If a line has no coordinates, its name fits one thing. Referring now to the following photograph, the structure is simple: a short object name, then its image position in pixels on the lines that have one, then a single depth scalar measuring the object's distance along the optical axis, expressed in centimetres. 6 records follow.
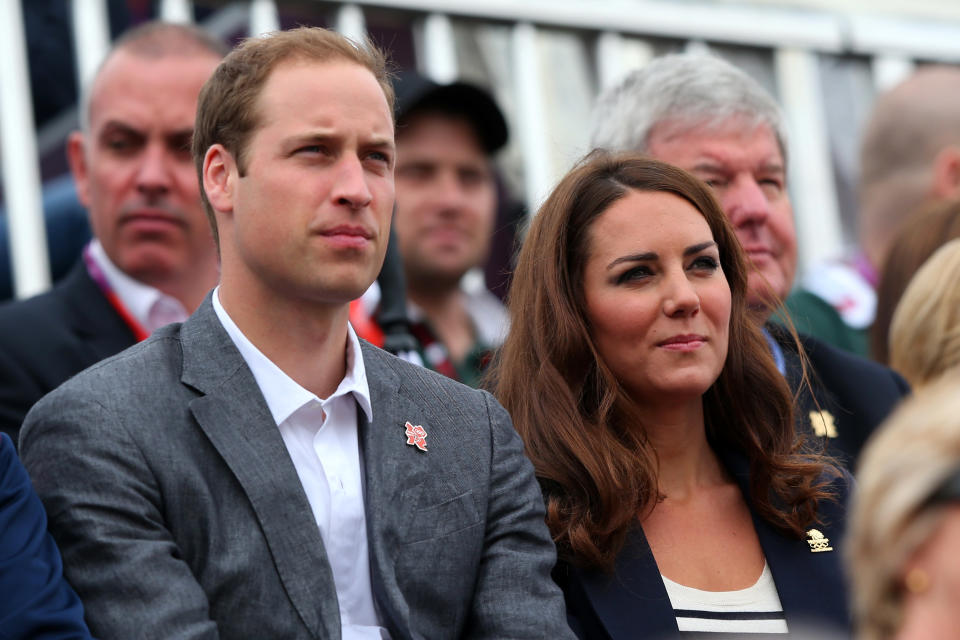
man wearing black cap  1002
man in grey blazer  491
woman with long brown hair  605
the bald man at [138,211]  801
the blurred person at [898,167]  1132
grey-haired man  765
